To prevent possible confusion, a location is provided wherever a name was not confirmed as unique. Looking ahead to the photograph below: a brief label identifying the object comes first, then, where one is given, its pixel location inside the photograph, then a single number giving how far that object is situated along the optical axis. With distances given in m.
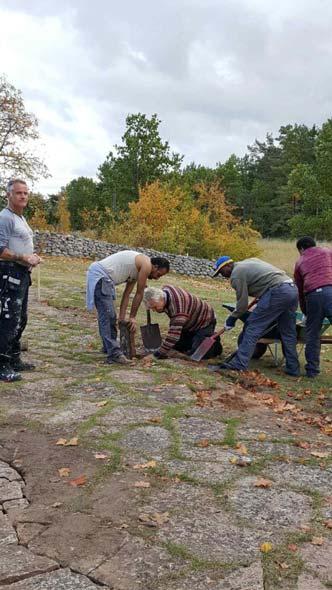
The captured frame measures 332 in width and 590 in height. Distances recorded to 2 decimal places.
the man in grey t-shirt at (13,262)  5.36
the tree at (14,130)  27.52
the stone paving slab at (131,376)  5.84
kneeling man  6.35
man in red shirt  6.64
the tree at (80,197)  53.86
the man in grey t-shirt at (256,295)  6.57
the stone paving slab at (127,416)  4.62
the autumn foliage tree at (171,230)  26.67
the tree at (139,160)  33.55
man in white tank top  6.36
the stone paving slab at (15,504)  3.23
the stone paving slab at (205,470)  3.71
